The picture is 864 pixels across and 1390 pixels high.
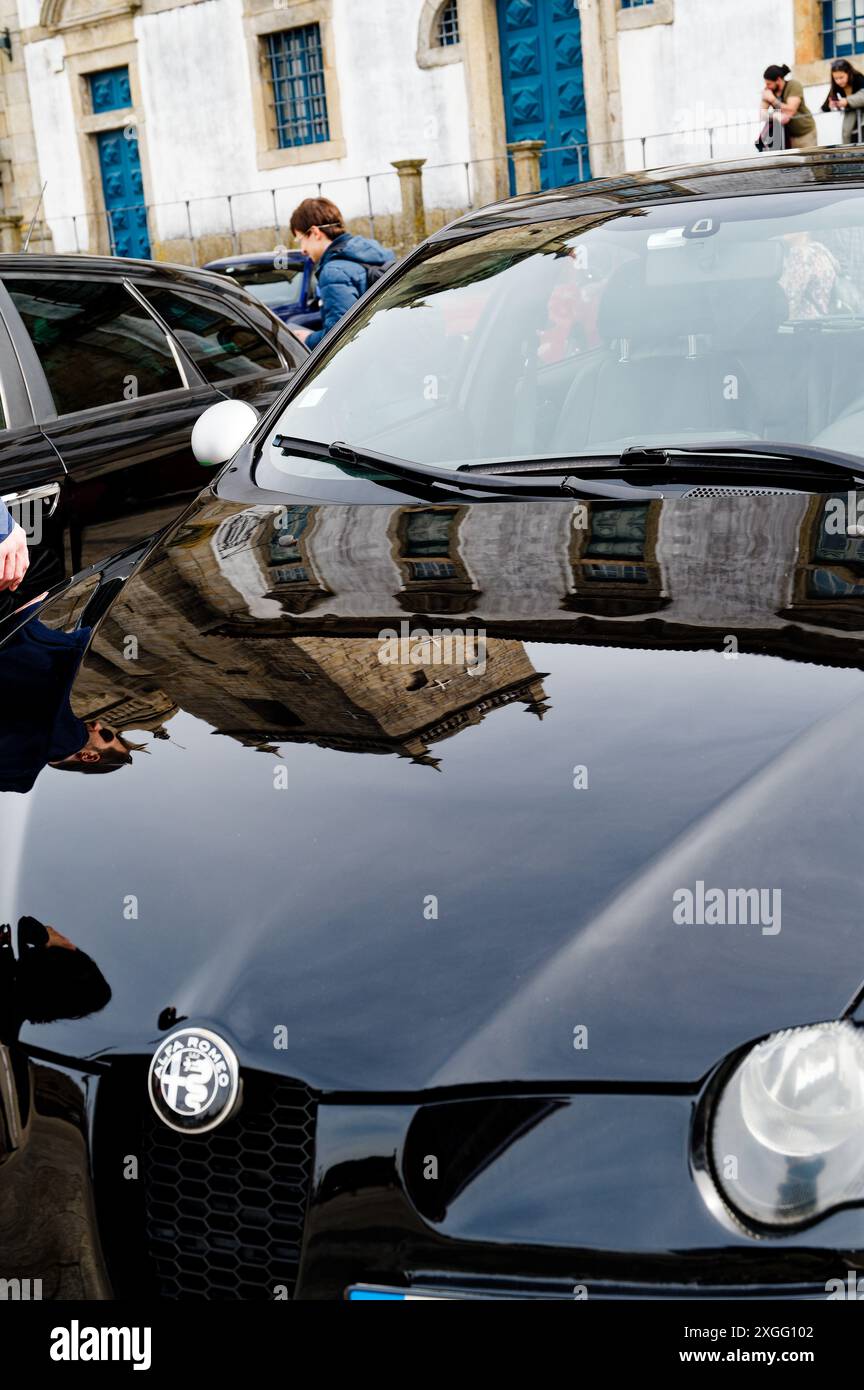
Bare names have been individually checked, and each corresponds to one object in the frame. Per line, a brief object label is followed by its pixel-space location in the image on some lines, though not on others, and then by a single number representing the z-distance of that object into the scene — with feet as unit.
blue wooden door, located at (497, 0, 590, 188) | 65.62
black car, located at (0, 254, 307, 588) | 16.85
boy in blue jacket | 28.14
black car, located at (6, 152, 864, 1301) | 5.10
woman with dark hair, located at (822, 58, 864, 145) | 48.70
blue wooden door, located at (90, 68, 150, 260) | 83.61
